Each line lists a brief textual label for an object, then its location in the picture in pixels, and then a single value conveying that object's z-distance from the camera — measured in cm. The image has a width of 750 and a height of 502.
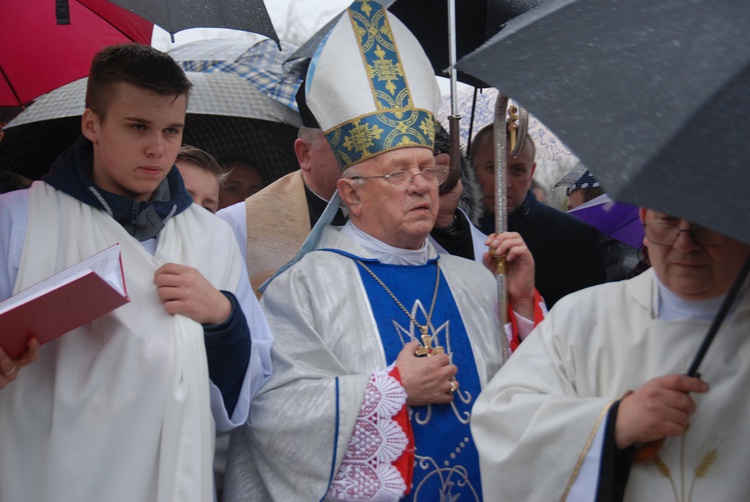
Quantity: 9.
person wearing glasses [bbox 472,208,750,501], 256
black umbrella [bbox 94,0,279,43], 324
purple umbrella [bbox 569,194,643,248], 533
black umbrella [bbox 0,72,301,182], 459
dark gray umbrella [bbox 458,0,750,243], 190
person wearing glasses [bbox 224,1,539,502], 338
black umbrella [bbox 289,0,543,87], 503
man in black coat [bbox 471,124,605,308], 479
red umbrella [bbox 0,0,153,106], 436
